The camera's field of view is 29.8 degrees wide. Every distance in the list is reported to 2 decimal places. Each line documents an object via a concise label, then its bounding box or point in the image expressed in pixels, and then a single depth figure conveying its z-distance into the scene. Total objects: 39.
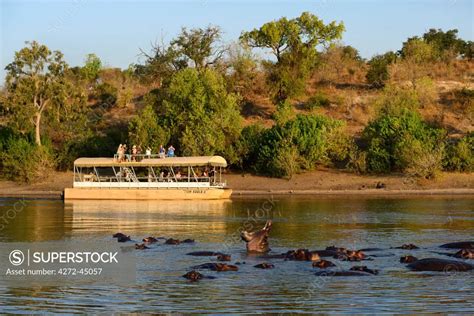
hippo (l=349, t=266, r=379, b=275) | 27.47
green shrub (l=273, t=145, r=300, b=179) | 67.30
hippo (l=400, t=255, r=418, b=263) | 29.47
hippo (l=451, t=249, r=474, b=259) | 30.36
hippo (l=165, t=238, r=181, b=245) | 34.94
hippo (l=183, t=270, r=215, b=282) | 26.66
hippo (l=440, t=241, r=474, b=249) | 32.55
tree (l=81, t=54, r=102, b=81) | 104.44
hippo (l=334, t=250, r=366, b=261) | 30.16
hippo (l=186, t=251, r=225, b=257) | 31.77
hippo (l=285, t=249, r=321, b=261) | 29.92
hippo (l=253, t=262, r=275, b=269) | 28.86
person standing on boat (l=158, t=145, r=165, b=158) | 64.69
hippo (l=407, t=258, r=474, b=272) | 27.86
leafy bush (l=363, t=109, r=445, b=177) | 65.19
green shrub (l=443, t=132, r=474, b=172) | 66.00
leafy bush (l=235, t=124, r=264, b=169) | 71.19
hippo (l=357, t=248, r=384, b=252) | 32.59
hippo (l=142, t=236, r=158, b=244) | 35.44
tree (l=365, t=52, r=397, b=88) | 91.00
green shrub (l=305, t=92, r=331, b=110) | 83.69
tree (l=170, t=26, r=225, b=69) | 84.12
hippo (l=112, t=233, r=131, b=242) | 36.20
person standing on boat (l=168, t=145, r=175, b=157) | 67.44
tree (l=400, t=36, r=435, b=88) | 89.75
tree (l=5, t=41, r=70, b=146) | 72.50
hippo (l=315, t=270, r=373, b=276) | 27.12
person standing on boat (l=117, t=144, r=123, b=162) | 65.19
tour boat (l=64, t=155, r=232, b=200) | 62.62
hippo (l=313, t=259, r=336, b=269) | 28.47
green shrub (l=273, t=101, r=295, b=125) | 75.25
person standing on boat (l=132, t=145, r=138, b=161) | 65.98
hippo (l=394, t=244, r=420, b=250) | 32.84
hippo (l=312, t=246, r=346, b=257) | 30.78
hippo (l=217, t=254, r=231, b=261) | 30.11
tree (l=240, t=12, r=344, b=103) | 87.00
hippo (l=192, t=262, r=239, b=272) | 28.25
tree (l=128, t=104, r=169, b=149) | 72.38
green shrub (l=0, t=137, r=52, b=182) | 71.25
